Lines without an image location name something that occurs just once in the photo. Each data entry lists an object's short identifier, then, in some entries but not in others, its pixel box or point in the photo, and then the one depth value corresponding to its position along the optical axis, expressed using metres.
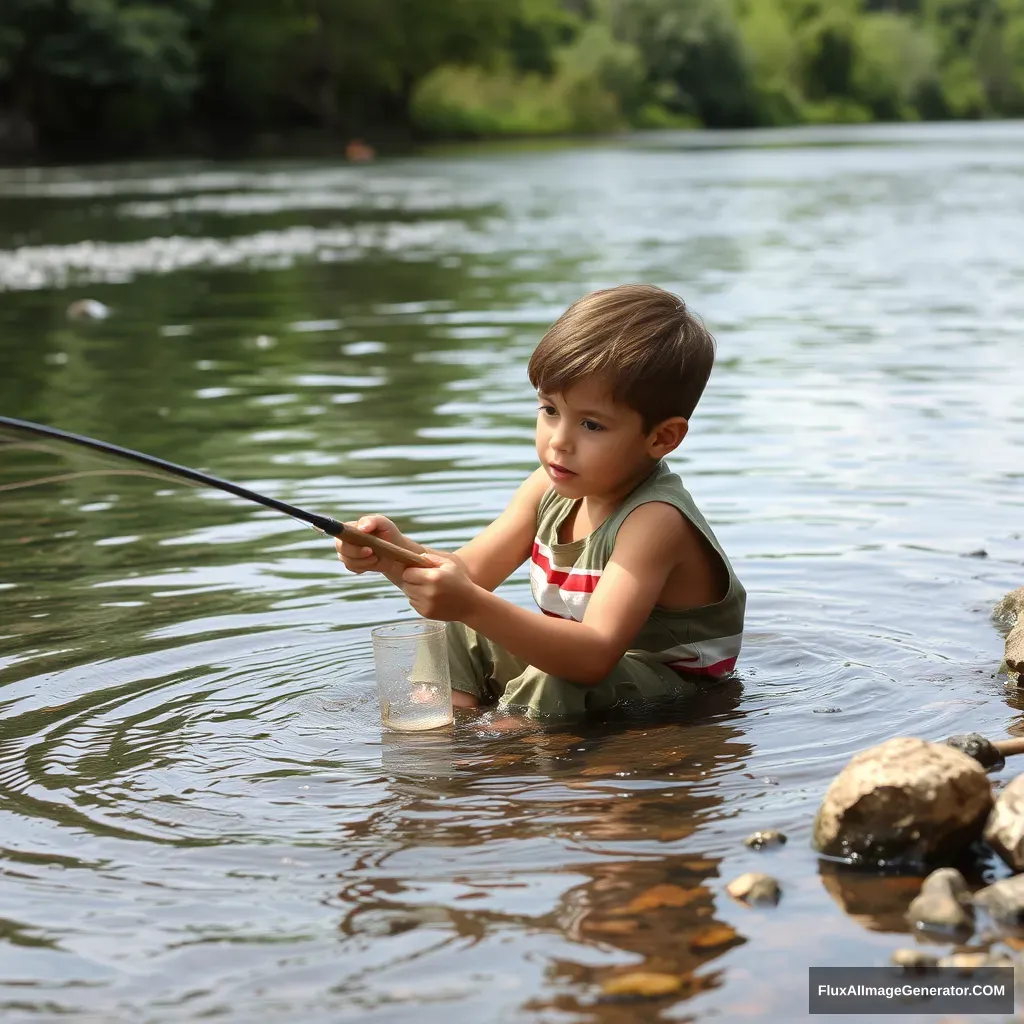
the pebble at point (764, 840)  3.25
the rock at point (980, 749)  3.55
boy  3.89
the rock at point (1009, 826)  3.06
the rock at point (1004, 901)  2.84
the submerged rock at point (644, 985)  2.67
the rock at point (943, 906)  2.84
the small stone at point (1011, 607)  4.87
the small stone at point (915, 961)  2.71
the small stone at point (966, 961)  2.69
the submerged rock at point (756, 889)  2.99
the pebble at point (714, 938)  2.82
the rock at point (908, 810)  3.13
